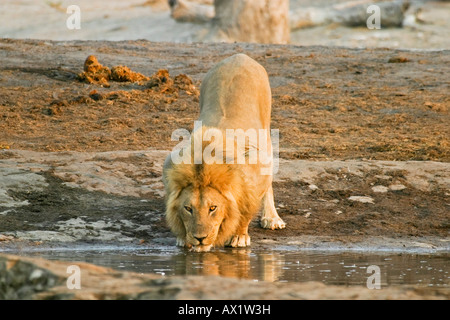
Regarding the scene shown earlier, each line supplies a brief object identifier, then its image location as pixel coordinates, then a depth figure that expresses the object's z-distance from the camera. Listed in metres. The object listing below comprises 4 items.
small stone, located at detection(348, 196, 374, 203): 17.77
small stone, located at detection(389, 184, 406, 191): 18.23
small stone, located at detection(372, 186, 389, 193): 18.16
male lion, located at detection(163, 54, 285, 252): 14.05
